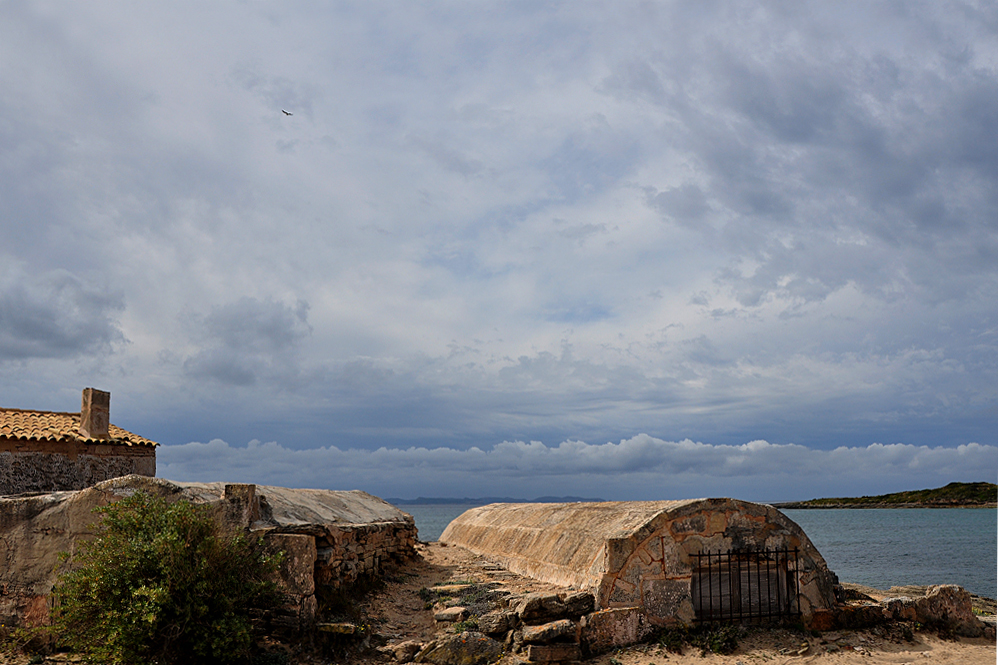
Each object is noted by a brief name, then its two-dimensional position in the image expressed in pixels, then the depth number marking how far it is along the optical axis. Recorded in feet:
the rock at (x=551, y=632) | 33.47
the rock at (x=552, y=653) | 32.94
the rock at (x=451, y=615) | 38.83
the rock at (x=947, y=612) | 39.50
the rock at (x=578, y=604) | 35.78
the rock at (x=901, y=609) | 39.37
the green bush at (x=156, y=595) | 29.27
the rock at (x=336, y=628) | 34.58
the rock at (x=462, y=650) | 32.76
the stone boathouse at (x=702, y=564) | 36.91
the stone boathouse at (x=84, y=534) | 34.68
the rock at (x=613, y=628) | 35.04
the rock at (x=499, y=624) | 35.14
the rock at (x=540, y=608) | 35.24
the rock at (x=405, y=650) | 33.76
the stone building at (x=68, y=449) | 60.49
